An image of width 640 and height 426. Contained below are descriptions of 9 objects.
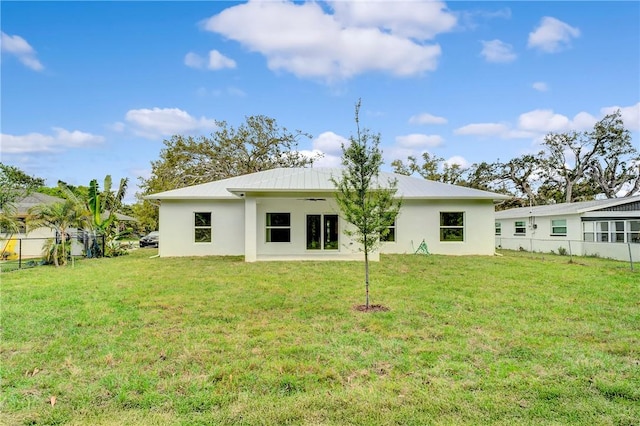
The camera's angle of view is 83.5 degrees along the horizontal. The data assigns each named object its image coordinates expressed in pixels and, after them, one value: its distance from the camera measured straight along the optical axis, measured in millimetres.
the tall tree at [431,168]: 36375
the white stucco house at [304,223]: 16281
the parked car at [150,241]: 26766
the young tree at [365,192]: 7172
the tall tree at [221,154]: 29438
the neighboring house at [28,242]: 16719
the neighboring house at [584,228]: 17109
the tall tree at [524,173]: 37125
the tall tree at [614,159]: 32750
